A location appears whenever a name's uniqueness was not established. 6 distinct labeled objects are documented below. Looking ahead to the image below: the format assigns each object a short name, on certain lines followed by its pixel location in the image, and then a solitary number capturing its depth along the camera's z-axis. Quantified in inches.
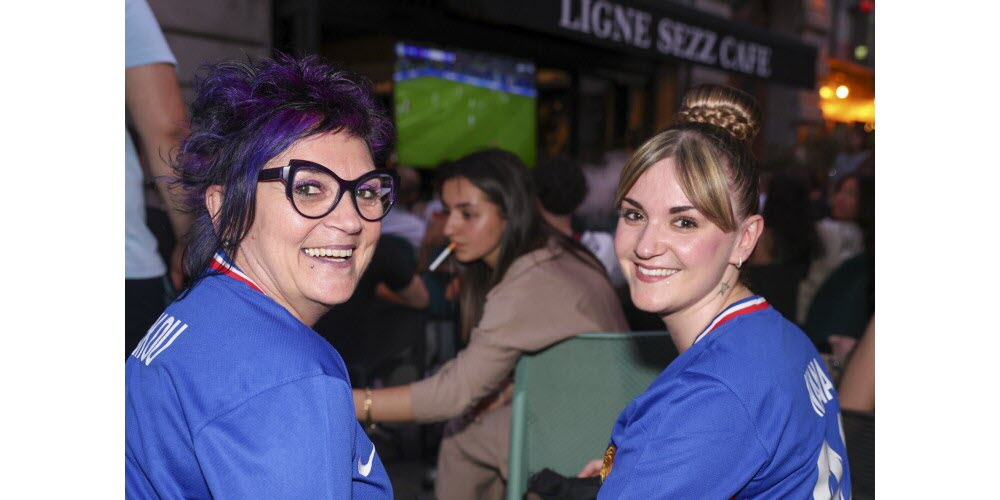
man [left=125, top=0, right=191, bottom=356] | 76.5
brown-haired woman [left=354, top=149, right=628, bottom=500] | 104.7
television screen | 229.9
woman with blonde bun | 55.2
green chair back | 96.3
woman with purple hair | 45.4
